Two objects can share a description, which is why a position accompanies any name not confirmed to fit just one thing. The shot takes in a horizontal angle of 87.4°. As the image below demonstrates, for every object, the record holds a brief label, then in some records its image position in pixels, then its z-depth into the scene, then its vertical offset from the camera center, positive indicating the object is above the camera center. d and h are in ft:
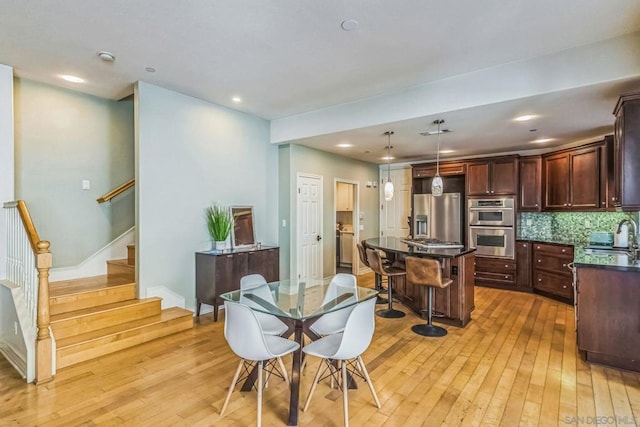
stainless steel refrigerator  21.59 -0.28
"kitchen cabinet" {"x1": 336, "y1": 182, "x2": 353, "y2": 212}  26.63 +1.34
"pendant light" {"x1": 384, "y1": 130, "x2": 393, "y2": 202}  16.01 +1.15
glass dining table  7.40 -2.27
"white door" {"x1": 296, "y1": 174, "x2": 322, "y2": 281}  18.95 -0.75
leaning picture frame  16.14 -0.66
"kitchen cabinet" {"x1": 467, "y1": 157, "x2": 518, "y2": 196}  19.65 +2.16
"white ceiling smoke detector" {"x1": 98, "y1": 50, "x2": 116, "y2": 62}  10.57 +5.15
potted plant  15.05 -0.51
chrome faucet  12.93 -0.84
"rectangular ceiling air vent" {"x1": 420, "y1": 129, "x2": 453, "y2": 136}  15.57 +3.84
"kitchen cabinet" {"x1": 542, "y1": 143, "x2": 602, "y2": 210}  15.94 +1.68
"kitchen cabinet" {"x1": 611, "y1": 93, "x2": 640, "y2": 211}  9.62 +1.71
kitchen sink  12.28 -1.55
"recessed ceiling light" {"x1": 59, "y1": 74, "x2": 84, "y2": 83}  12.49 +5.23
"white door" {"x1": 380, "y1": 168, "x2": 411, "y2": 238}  25.49 +0.41
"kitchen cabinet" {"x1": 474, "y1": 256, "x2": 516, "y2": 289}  19.47 -3.58
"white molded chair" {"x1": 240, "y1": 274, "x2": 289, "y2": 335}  8.78 -2.20
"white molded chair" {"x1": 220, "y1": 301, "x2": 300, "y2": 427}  6.77 -2.54
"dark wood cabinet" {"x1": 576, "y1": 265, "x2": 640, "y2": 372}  9.36 -3.03
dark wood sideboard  13.93 -2.45
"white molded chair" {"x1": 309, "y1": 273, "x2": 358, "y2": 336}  8.86 -2.80
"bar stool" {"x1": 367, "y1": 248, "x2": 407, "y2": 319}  14.02 -2.50
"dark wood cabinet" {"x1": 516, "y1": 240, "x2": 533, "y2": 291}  18.98 -3.01
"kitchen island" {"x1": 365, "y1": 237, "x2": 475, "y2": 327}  13.09 -3.01
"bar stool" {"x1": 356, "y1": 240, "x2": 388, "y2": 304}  15.73 -2.30
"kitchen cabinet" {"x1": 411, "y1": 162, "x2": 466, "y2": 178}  21.50 +2.89
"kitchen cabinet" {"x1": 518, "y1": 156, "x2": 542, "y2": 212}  19.13 +1.60
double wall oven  19.58 -0.83
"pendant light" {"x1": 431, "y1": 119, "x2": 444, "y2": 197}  14.89 +1.18
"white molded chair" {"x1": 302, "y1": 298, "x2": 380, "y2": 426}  6.93 -2.82
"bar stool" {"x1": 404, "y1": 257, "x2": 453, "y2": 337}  12.14 -2.42
